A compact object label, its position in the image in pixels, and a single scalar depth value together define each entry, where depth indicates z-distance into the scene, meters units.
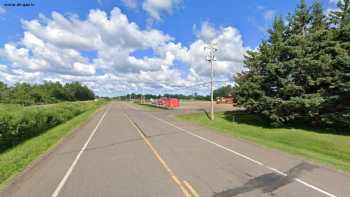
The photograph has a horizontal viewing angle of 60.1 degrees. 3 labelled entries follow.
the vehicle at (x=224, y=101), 96.41
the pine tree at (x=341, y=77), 23.27
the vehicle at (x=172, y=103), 73.50
